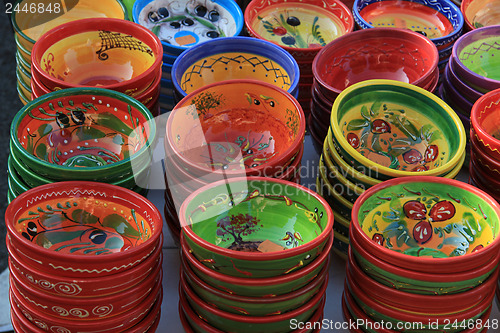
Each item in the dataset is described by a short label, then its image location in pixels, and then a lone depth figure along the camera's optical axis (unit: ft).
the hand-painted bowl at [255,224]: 4.02
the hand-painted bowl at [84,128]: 5.01
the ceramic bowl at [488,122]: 4.90
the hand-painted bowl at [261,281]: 4.07
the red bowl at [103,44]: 5.64
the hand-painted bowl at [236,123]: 5.25
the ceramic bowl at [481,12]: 6.94
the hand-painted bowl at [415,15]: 6.79
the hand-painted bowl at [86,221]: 4.15
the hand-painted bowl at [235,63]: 5.82
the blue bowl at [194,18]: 6.68
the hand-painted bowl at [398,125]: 5.24
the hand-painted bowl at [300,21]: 6.81
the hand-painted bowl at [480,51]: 6.12
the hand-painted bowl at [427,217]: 4.53
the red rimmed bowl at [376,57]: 6.04
